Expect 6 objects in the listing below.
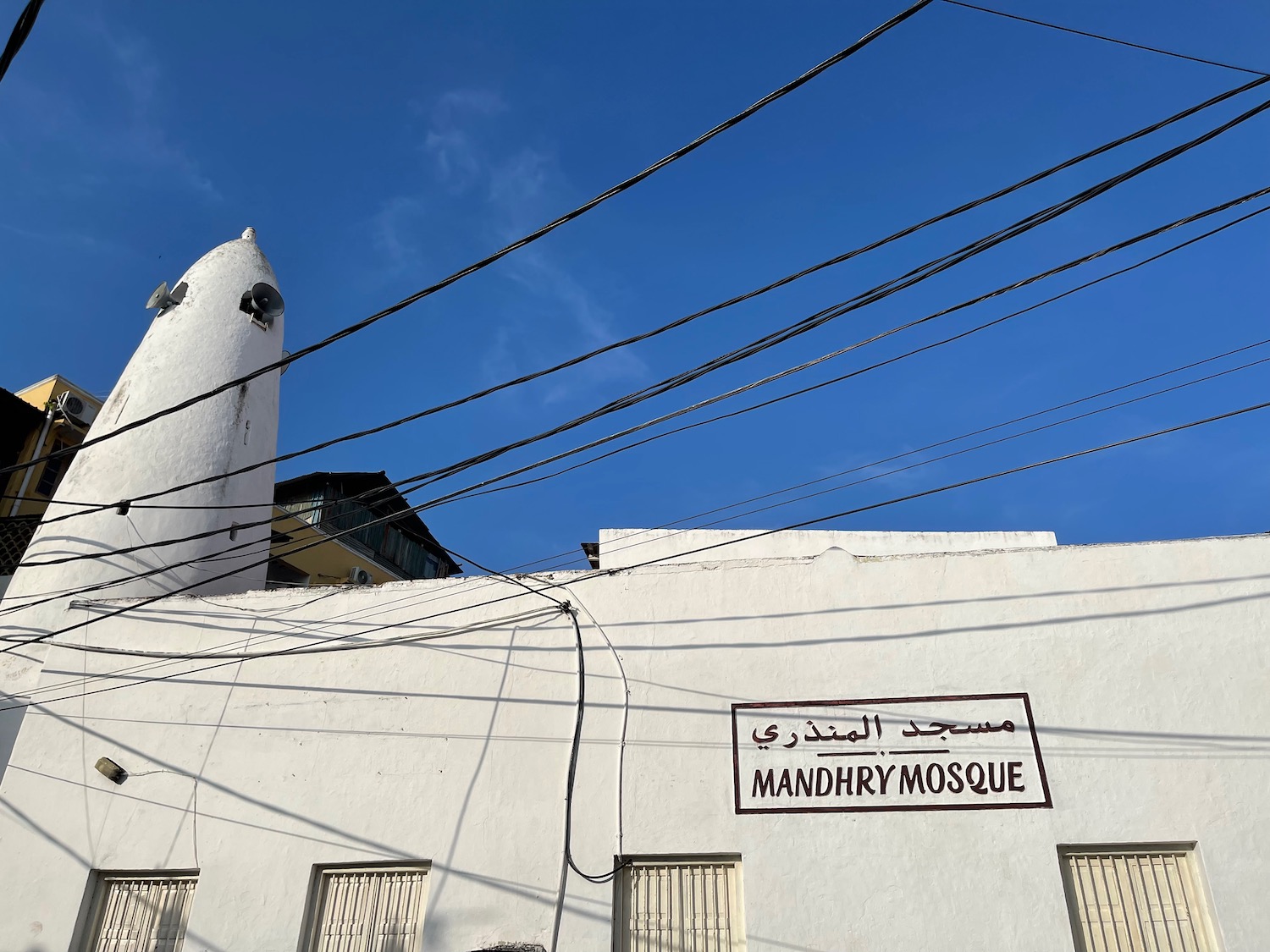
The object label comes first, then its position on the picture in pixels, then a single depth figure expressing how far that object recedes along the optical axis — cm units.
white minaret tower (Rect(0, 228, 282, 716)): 1107
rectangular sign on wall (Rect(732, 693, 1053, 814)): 799
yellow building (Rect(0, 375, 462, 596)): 1755
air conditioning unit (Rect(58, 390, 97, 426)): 1836
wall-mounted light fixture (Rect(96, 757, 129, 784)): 927
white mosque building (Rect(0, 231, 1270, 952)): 766
